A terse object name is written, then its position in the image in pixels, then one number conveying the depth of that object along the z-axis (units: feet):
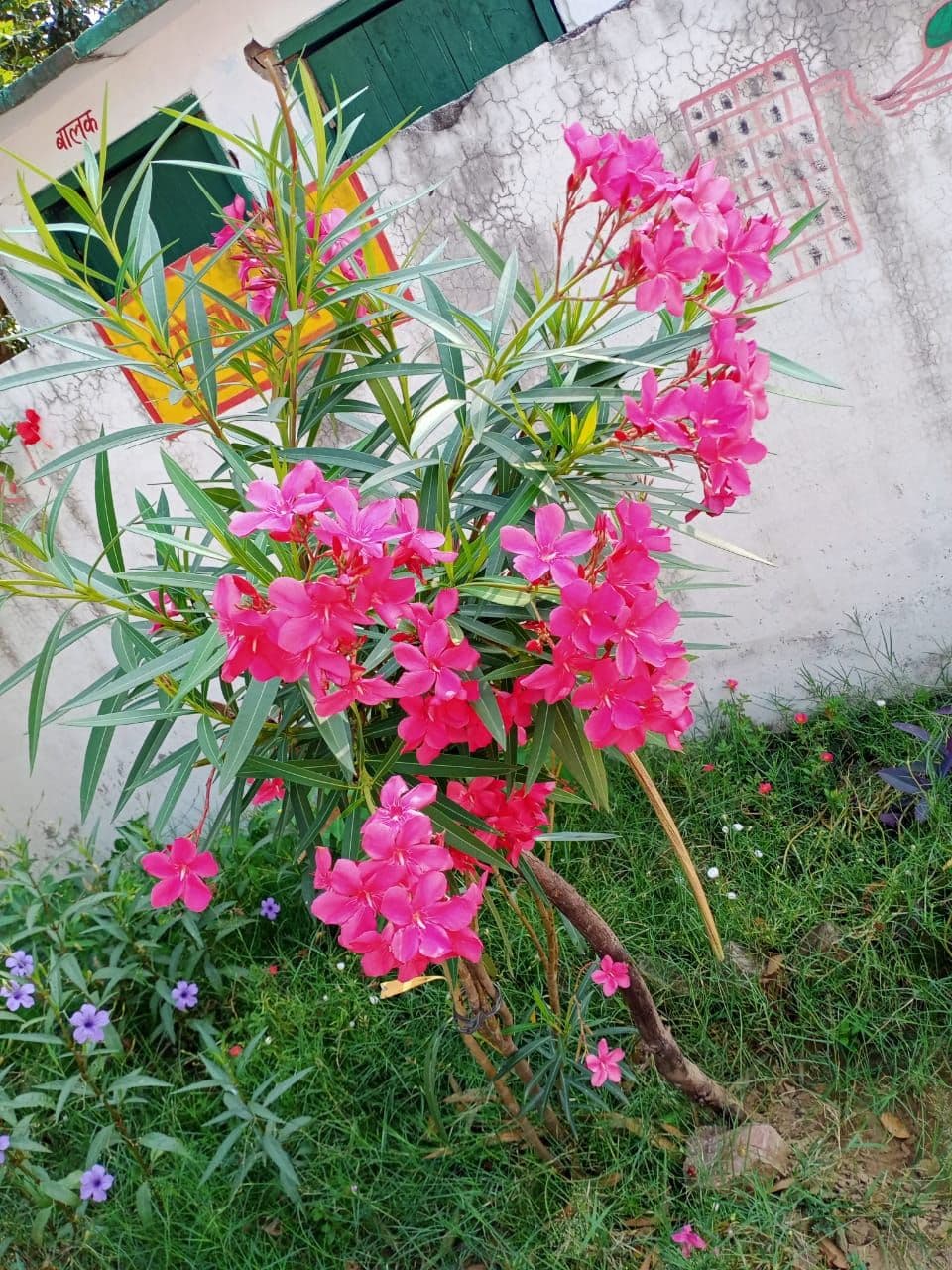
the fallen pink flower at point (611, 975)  5.66
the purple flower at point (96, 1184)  6.70
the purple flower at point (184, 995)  7.98
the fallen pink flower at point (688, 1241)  5.78
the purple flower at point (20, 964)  7.31
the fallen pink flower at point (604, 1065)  5.93
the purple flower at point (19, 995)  7.12
